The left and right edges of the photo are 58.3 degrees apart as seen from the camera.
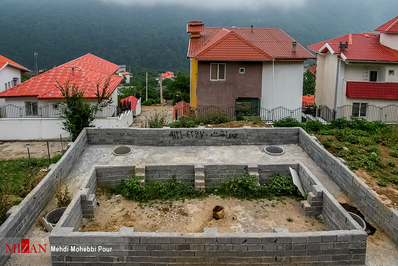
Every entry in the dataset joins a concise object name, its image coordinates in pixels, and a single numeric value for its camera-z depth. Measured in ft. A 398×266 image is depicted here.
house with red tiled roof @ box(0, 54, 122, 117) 78.59
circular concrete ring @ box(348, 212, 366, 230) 30.19
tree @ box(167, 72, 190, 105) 159.17
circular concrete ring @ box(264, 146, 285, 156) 45.01
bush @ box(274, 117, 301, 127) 62.44
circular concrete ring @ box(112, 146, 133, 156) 45.17
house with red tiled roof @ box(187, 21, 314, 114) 78.59
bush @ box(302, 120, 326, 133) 63.26
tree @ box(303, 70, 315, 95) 168.86
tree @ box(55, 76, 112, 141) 47.85
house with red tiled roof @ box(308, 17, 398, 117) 81.30
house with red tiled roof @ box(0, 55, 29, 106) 103.91
